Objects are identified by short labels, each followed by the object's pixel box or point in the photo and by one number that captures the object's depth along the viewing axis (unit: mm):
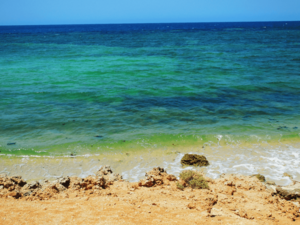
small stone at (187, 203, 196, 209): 5863
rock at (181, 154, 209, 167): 8859
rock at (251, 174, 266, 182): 7632
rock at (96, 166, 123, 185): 7172
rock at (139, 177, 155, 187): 7000
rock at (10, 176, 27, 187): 6949
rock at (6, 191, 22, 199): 6273
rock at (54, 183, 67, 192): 6612
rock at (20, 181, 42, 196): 6469
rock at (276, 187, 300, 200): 6445
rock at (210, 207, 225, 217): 5570
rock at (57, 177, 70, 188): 6777
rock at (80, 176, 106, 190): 6770
